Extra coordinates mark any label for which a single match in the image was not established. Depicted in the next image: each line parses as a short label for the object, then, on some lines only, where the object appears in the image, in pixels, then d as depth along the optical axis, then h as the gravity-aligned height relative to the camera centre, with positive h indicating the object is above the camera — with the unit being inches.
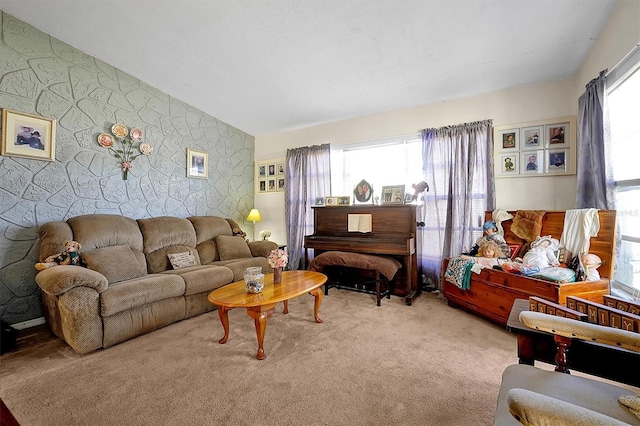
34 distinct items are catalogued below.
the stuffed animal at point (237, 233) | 167.5 -12.4
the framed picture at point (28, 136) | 101.0 +30.4
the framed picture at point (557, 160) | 116.9 +24.8
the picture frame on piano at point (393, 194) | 144.3 +11.3
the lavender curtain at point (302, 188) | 176.9 +17.6
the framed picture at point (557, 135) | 116.8 +36.0
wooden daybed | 82.4 -23.6
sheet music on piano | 147.7 -4.8
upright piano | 129.9 -13.2
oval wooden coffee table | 79.5 -26.8
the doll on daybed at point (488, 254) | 106.4 -16.2
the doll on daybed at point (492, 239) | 109.8 -10.1
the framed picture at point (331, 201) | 165.2 +8.2
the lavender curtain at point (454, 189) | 130.7 +13.3
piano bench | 124.5 -29.7
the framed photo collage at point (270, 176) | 195.8 +28.3
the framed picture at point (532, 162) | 121.7 +24.8
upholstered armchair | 24.2 -20.4
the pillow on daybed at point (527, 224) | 106.6 -3.5
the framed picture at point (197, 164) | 163.5 +31.4
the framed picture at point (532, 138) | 121.5 +36.2
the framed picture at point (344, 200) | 162.1 +8.7
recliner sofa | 82.2 -24.8
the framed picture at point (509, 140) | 125.9 +36.4
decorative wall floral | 128.6 +34.8
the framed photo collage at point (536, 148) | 116.4 +31.0
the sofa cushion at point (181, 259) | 128.8 -22.9
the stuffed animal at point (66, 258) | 93.6 -16.7
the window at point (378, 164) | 152.9 +31.3
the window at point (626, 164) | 77.5 +16.6
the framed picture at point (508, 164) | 126.3 +24.6
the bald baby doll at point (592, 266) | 83.8 -15.9
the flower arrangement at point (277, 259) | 99.7 -17.1
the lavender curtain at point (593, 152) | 86.4 +22.6
